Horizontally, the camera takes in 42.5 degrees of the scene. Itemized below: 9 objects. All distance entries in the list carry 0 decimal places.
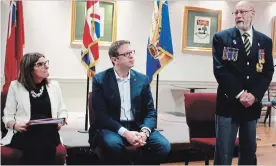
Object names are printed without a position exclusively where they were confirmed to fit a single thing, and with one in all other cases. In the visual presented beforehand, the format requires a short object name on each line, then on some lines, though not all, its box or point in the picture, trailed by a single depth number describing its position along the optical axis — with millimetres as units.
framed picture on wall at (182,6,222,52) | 6527
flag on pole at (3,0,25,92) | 3895
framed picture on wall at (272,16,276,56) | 7047
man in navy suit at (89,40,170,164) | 2408
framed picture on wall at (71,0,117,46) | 5734
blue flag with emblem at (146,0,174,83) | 4180
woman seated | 2330
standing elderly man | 2348
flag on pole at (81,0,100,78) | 3920
